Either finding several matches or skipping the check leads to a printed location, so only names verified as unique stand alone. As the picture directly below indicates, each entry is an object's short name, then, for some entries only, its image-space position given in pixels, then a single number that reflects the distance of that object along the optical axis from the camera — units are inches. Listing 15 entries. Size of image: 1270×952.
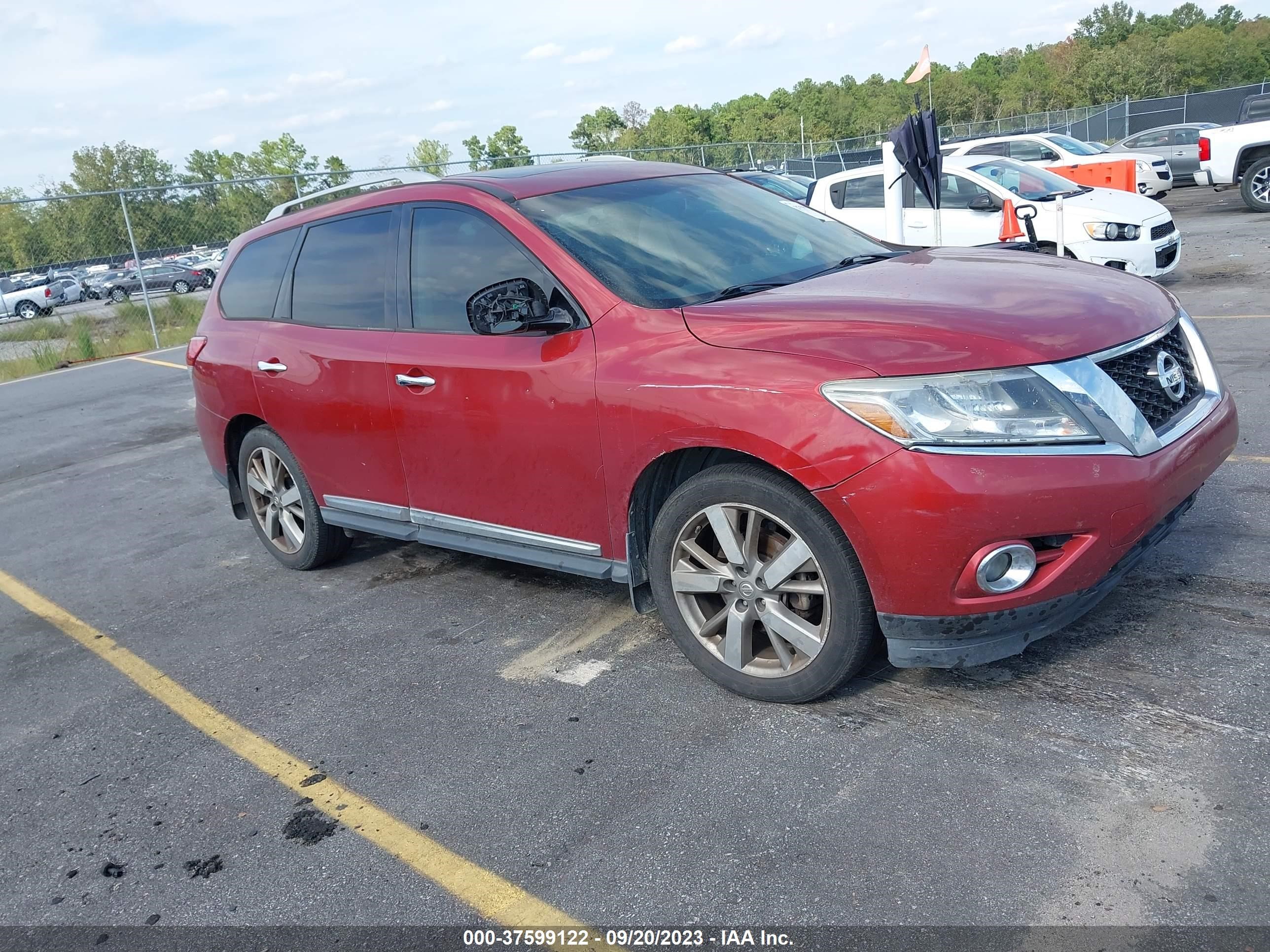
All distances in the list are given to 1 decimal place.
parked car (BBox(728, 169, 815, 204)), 604.1
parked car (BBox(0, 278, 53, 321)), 936.3
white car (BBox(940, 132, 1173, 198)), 736.3
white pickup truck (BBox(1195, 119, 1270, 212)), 698.8
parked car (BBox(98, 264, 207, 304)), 777.6
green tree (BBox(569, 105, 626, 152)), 4244.6
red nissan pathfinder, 120.3
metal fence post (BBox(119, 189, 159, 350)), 712.4
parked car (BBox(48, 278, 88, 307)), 893.2
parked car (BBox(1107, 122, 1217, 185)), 982.4
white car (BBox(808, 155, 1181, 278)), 436.5
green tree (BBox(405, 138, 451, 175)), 3138.0
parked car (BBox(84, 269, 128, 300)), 852.6
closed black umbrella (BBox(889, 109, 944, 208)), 358.6
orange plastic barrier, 648.4
